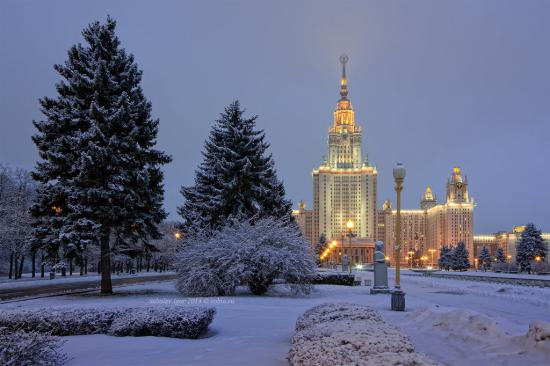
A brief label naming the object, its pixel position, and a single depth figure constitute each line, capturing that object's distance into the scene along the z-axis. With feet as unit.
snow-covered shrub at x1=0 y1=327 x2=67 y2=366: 20.99
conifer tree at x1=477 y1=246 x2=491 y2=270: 339.16
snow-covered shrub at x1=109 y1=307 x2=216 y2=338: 35.86
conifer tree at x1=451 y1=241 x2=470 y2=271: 335.26
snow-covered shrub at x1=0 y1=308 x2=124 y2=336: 35.77
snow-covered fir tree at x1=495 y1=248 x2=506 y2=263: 329.15
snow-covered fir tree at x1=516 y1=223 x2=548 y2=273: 260.01
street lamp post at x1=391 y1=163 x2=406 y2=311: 55.88
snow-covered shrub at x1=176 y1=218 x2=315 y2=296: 70.64
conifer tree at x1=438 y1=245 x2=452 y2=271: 354.29
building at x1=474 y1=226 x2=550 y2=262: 644.93
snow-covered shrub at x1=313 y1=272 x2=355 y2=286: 105.29
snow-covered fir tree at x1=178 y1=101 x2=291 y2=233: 104.99
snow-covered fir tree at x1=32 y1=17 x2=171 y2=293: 77.20
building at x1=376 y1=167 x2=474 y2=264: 644.03
